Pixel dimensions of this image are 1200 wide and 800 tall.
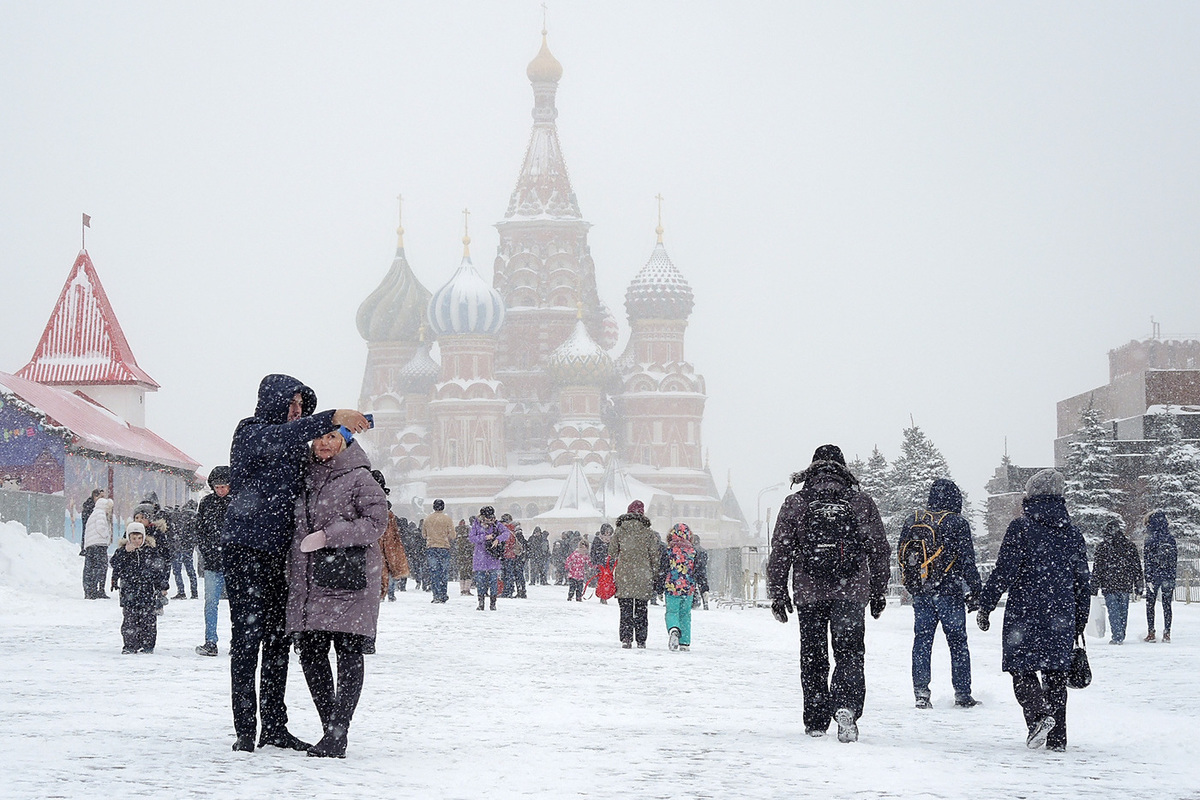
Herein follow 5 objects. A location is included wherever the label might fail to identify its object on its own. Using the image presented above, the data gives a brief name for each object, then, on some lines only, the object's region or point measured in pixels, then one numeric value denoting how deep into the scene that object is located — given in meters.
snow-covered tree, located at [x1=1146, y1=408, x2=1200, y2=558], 50.06
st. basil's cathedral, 97.62
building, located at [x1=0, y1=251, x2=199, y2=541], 37.81
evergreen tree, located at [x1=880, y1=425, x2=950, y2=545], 55.94
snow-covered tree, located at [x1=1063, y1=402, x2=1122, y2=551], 50.22
